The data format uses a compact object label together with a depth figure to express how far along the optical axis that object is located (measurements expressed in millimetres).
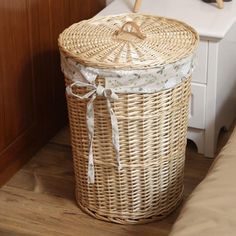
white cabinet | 2674
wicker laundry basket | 2268
